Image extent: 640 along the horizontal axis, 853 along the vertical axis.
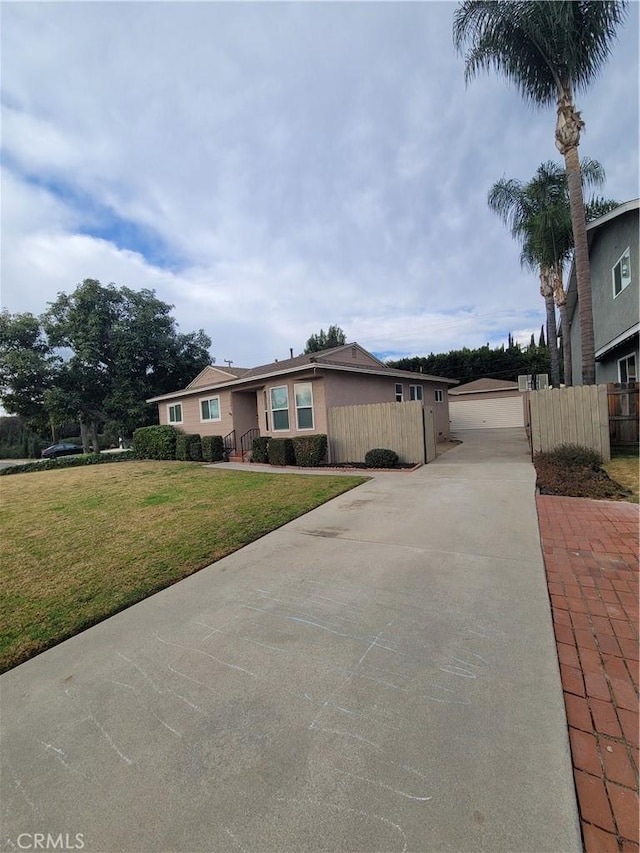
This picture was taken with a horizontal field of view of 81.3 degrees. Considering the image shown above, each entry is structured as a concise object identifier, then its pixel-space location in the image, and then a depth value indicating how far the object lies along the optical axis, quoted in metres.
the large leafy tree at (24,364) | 22.05
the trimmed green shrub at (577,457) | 8.16
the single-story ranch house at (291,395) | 12.54
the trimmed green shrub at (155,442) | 17.53
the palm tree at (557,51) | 9.92
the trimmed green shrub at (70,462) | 16.48
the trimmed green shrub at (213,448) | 15.15
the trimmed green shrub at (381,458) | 10.69
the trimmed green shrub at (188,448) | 15.91
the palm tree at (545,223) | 15.19
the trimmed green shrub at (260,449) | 13.26
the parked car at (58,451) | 29.70
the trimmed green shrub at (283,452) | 12.36
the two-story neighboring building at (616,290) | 10.81
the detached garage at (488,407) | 24.23
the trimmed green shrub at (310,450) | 11.84
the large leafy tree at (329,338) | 39.19
